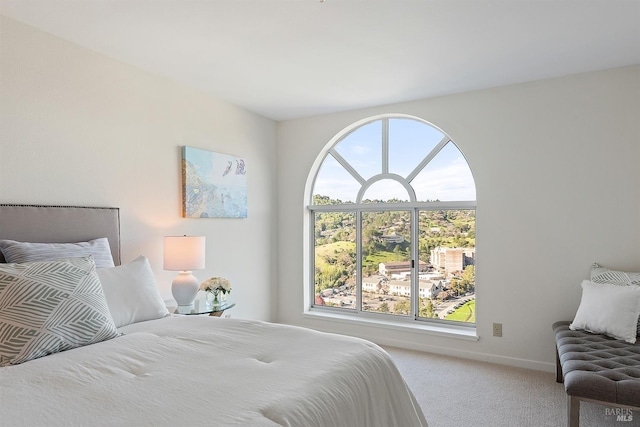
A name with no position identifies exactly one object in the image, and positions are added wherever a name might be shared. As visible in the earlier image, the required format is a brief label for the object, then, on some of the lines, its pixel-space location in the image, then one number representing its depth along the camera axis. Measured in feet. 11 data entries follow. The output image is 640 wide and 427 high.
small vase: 9.94
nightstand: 9.34
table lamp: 9.74
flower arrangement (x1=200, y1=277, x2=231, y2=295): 10.25
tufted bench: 6.18
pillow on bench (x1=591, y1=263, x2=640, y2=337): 9.15
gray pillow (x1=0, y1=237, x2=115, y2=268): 6.90
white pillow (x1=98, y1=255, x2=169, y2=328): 6.99
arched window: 12.68
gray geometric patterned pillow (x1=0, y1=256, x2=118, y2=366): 5.13
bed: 3.74
